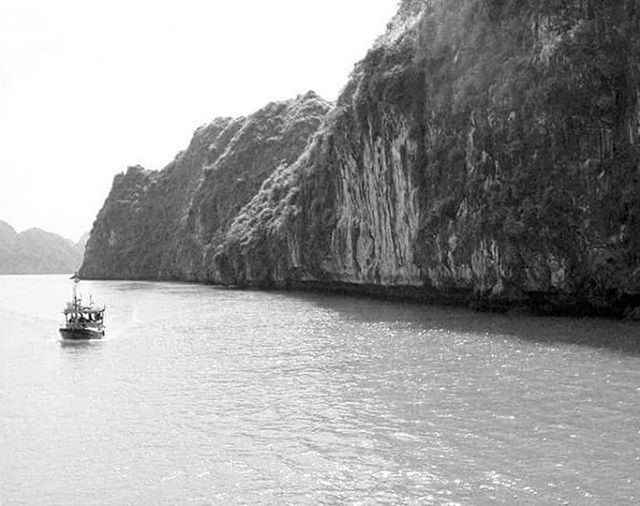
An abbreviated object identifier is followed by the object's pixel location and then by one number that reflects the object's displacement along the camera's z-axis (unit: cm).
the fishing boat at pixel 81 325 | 3631
